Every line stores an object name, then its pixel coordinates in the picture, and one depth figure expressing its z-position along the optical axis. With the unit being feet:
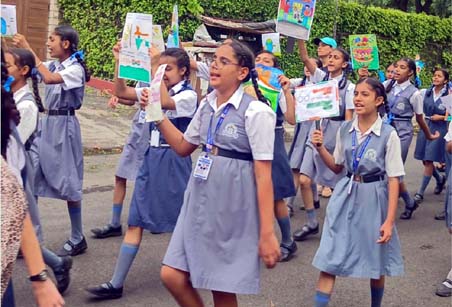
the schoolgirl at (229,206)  11.83
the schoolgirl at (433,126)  28.30
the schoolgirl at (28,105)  14.53
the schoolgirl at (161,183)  15.94
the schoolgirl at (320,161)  21.83
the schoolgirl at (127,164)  19.40
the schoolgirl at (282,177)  19.34
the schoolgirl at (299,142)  23.66
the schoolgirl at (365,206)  14.64
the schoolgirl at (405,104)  25.45
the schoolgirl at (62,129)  18.17
